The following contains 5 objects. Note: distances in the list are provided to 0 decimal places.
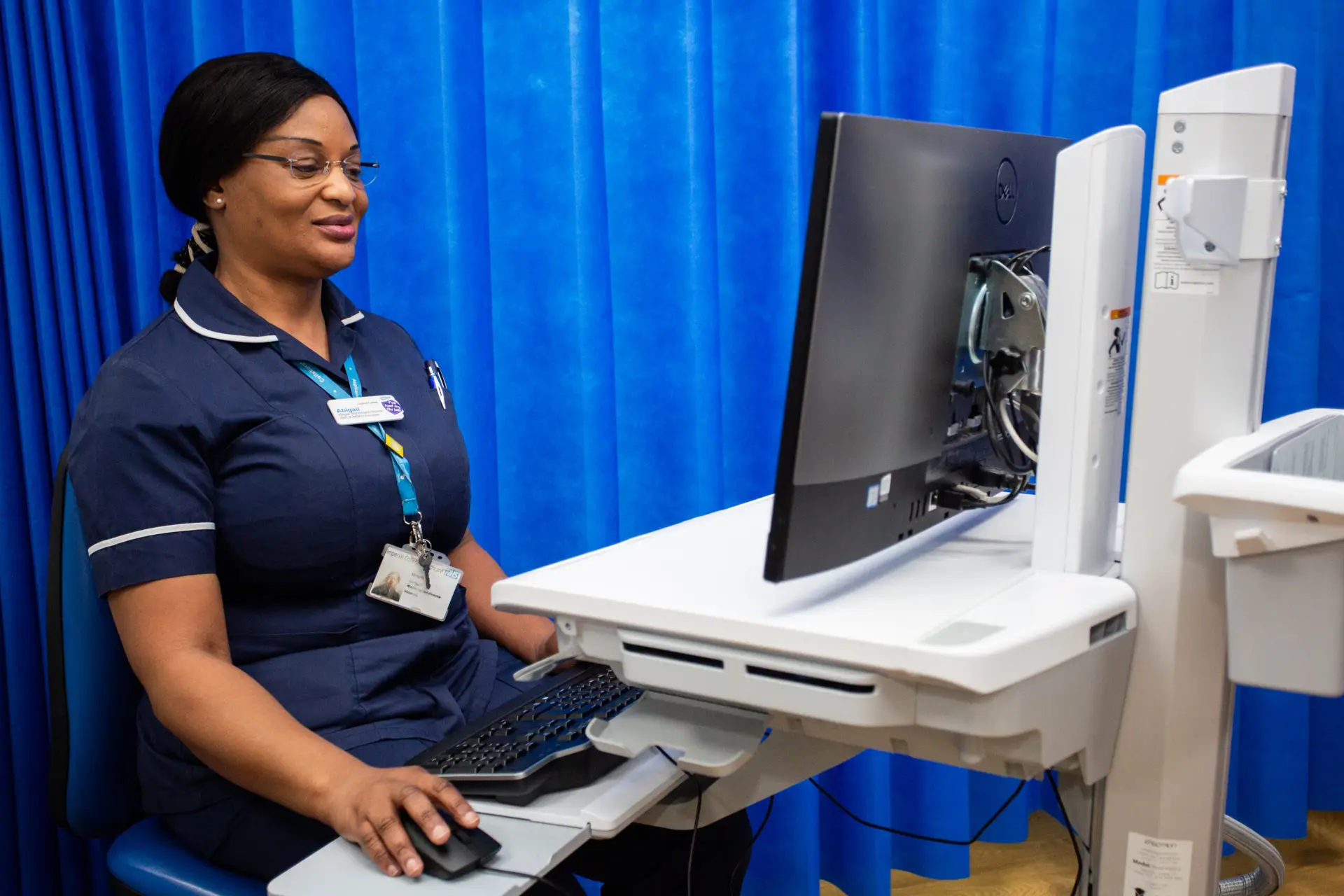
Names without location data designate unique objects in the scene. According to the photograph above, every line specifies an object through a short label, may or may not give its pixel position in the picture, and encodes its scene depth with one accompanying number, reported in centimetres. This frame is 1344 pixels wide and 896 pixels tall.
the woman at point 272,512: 118
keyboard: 96
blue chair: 123
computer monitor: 82
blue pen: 159
